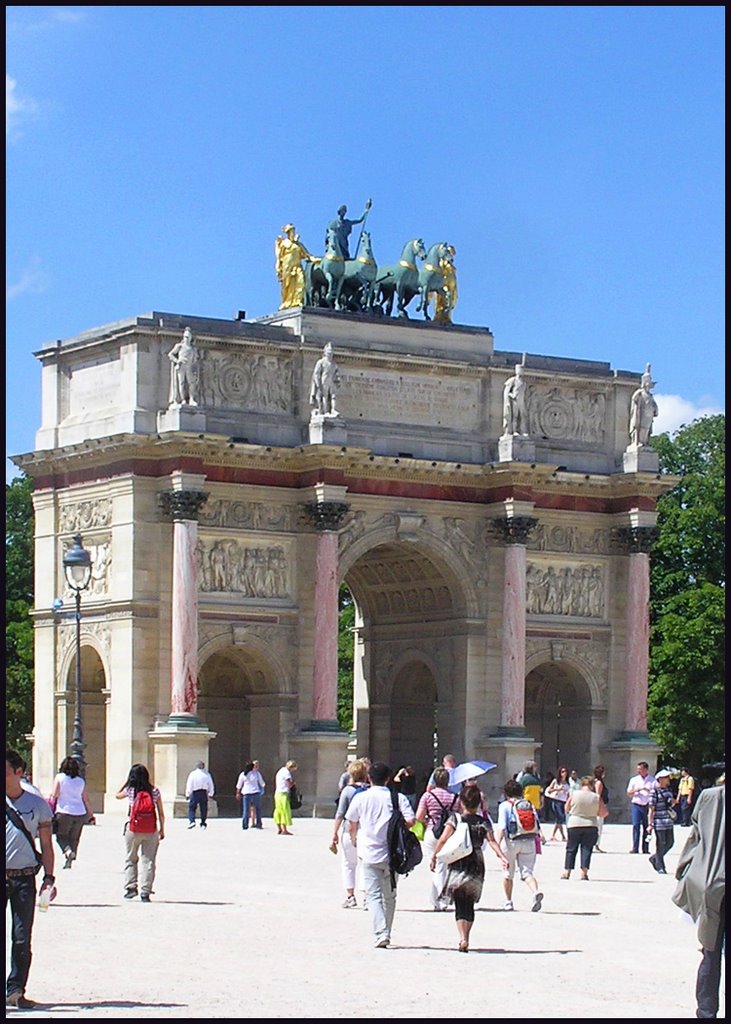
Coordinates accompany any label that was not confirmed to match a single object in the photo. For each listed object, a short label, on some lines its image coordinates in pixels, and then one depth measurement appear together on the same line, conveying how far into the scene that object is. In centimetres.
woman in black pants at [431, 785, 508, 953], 2552
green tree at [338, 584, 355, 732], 8912
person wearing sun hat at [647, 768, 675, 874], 3909
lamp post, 4684
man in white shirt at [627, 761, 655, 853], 4597
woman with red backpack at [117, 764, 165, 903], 3034
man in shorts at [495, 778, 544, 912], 3109
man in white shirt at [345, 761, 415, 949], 2577
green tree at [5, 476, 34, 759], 8175
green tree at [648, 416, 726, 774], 7569
